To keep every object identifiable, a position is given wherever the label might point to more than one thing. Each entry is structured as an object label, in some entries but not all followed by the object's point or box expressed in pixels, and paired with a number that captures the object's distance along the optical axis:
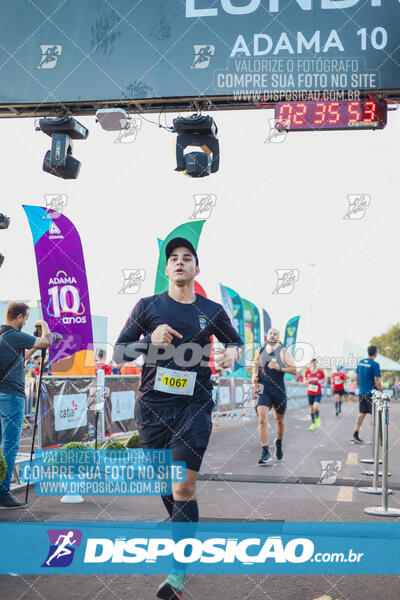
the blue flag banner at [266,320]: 32.43
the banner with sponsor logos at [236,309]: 23.23
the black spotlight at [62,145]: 9.34
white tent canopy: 13.06
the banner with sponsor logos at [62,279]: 10.41
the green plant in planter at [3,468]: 6.21
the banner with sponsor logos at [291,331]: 31.55
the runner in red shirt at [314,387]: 17.27
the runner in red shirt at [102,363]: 13.58
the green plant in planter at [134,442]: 9.71
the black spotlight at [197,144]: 8.94
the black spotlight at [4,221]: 8.96
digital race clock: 8.48
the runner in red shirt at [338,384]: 23.04
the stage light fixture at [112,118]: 9.23
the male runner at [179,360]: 4.30
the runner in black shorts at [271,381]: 10.00
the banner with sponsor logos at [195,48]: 8.49
